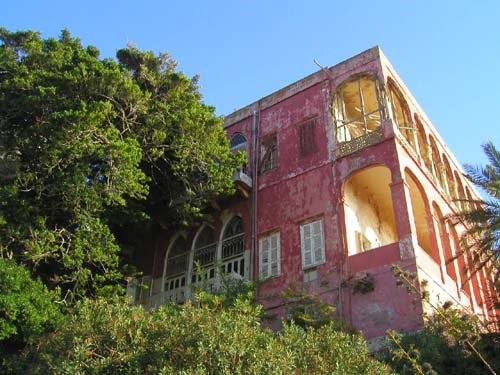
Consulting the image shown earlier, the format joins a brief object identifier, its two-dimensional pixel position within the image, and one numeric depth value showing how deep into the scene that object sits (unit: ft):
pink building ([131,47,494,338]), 46.24
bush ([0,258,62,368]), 39.22
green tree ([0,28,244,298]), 43.93
